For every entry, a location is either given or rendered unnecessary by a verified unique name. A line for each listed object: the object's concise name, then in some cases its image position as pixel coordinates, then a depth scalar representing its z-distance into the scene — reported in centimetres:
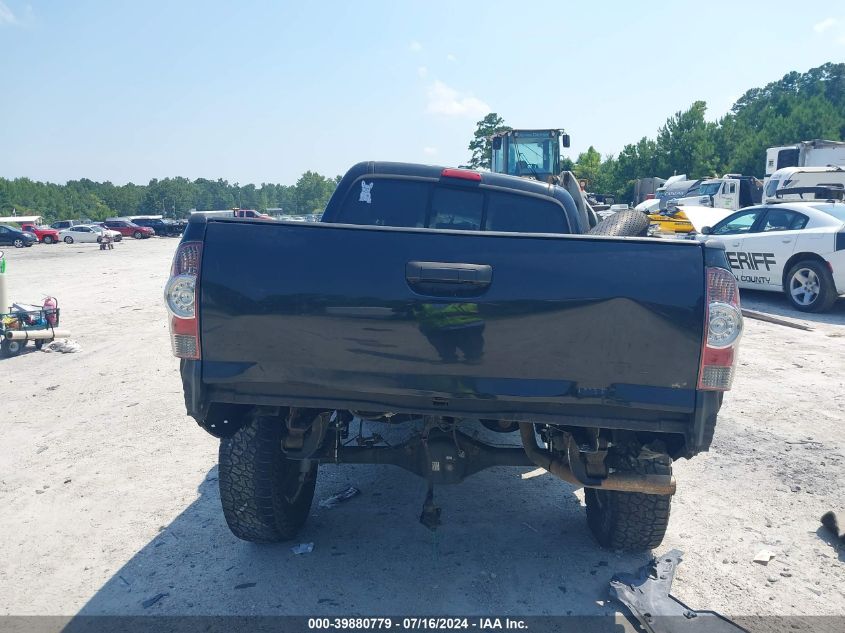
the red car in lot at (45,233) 4384
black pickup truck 247
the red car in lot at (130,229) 5119
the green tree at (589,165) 6750
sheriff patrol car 1002
